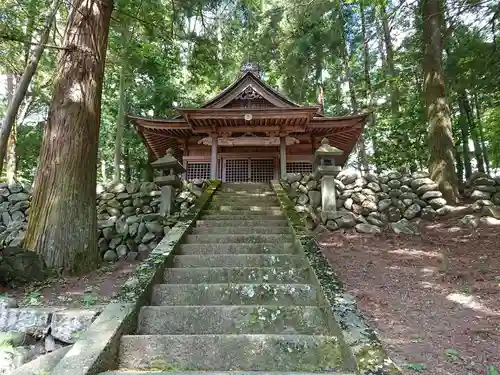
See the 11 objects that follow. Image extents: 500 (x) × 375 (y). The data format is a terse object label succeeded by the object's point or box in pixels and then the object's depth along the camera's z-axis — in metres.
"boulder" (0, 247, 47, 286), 4.78
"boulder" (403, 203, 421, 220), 7.99
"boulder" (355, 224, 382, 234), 7.48
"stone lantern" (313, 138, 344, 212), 7.72
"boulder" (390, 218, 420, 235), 7.41
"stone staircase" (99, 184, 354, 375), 2.57
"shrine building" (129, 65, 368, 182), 10.57
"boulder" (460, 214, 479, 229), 7.19
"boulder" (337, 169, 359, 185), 8.41
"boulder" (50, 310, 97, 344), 3.39
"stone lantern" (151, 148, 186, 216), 7.60
